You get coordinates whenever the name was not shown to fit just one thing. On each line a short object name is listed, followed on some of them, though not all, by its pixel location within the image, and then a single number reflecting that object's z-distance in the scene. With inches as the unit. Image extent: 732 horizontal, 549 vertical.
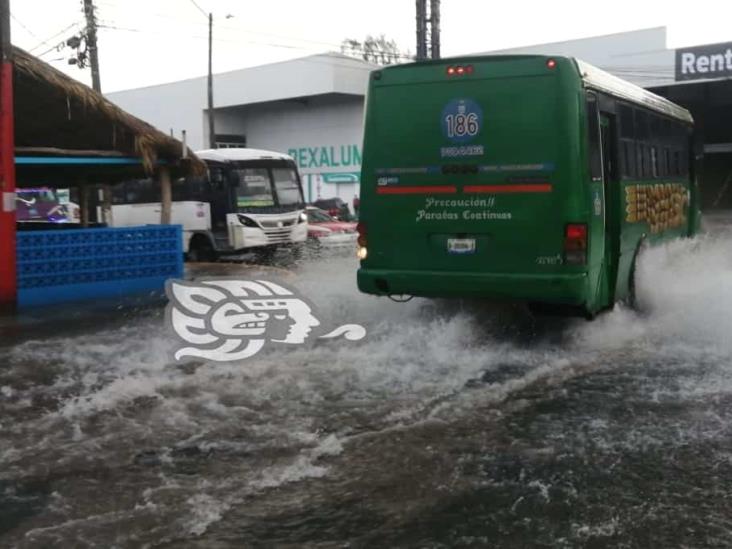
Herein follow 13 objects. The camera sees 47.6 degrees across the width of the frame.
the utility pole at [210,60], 1418.6
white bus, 745.6
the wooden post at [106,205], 685.3
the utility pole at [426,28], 953.5
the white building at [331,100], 1430.9
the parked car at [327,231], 951.0
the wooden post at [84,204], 636.7
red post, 425.1
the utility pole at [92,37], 1136.8
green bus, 302.7
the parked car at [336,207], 1469.4
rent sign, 1363.2
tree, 3239.2
